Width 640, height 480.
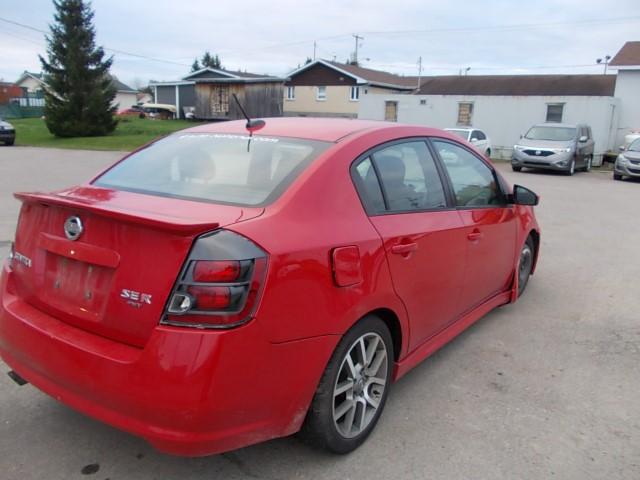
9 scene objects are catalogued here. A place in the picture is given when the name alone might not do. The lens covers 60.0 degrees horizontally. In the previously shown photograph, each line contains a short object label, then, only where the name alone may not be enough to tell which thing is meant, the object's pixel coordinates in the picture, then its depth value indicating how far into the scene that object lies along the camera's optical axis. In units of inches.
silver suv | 753.0
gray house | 1748.3
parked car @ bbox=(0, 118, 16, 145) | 1007.6
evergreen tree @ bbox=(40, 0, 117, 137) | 1230.9
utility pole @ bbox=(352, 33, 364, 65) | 2733.5
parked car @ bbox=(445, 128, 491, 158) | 777.9
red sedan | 85.7
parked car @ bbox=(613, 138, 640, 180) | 702.5
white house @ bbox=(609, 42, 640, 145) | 1041.5
